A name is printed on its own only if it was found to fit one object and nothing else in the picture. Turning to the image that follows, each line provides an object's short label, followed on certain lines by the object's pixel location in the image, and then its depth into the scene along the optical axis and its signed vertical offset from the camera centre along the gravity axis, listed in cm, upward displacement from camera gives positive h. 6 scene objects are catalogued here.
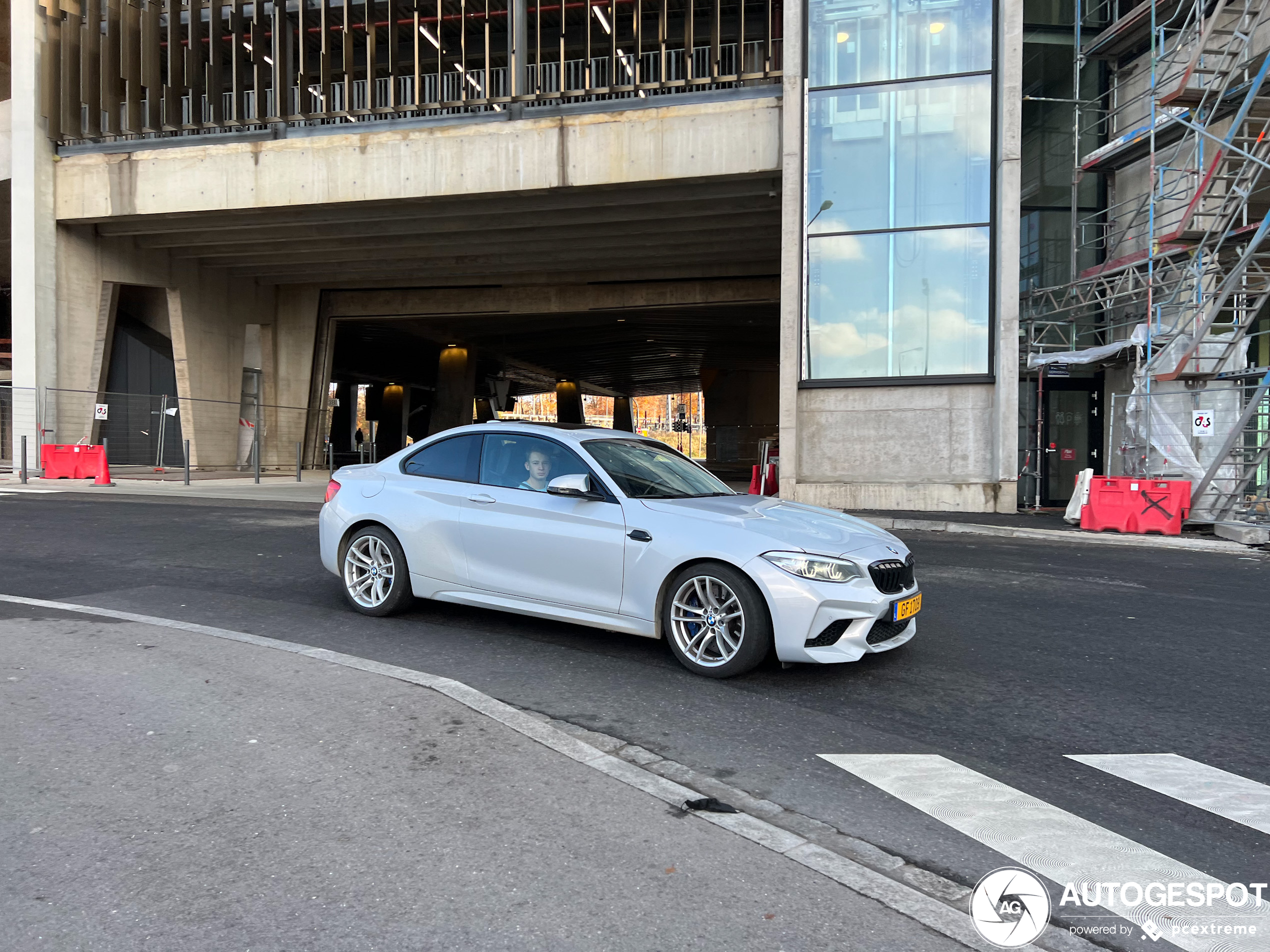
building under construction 1406 +367
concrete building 1652 +578
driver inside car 614 -12
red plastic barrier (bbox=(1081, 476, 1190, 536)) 1306 -73
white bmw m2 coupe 509 -59
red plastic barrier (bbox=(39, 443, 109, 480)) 2122 -32
